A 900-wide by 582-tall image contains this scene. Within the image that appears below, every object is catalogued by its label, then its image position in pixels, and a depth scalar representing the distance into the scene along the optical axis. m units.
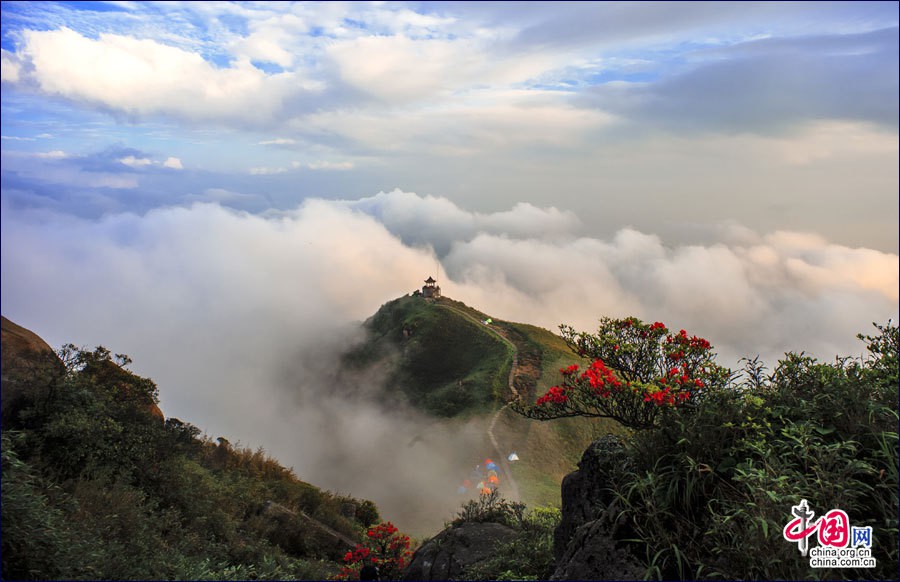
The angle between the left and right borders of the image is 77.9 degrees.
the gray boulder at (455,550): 11.15
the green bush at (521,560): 8.93
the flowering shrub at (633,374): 8.62
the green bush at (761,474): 5.92
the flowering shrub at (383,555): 13.09
